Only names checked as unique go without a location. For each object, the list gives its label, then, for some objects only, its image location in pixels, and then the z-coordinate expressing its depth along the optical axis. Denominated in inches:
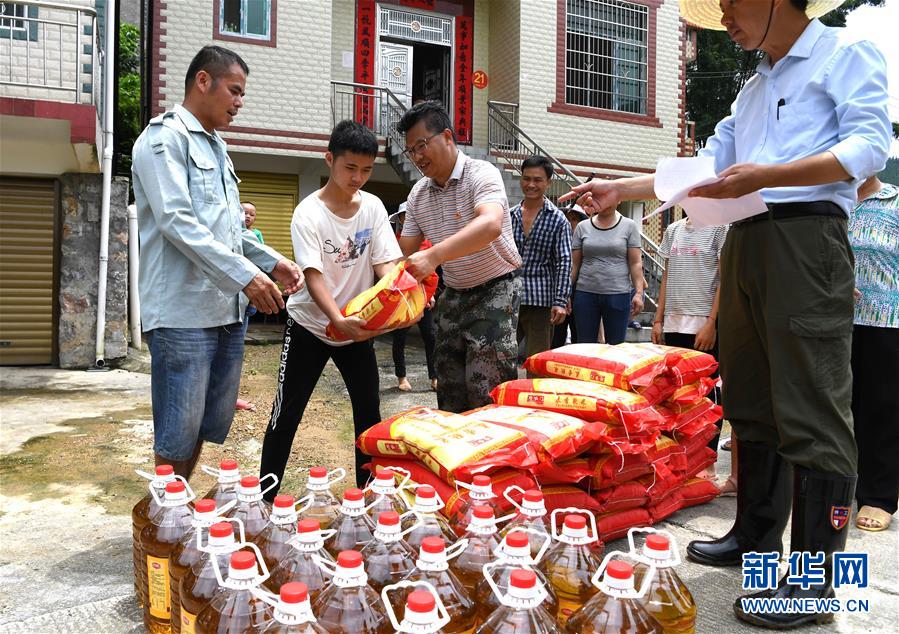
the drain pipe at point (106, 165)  306.5
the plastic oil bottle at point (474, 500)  79.0
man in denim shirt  97.2
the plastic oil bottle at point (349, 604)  55.4
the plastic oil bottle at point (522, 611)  51.9
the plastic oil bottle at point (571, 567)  68.7
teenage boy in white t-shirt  118.6
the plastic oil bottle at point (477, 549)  70.4
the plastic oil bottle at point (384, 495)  78.9
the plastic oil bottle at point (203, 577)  62.0
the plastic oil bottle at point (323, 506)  80.7
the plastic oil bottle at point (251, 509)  77.9
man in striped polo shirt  123.6
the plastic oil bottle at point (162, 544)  75.5
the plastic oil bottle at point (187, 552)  68.9
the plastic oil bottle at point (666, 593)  60.3
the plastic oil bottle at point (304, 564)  62.3
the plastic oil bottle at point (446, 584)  58.6
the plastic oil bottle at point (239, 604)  55.4
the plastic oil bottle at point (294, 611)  50.1
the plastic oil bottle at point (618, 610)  54.7
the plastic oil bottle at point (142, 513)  81.0
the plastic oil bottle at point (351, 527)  73.6
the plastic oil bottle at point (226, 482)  84.2
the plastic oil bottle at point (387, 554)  65.8
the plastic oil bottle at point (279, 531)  71.3
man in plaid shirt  192.1
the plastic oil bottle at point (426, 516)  74.1
